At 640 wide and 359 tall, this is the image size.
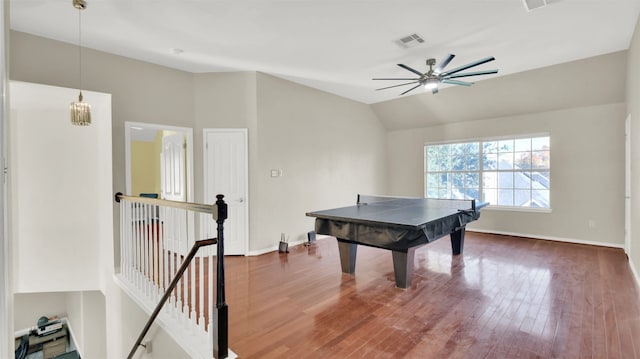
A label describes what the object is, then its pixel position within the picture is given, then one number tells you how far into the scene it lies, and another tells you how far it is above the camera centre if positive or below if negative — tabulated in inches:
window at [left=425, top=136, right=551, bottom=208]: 230.7 +4.4
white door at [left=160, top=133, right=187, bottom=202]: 187.0 +7.1
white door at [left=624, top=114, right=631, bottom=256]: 166.7 -6.3
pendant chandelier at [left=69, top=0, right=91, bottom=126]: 115.5 +25.6
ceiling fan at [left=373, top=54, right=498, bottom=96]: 152.6 +51.8
